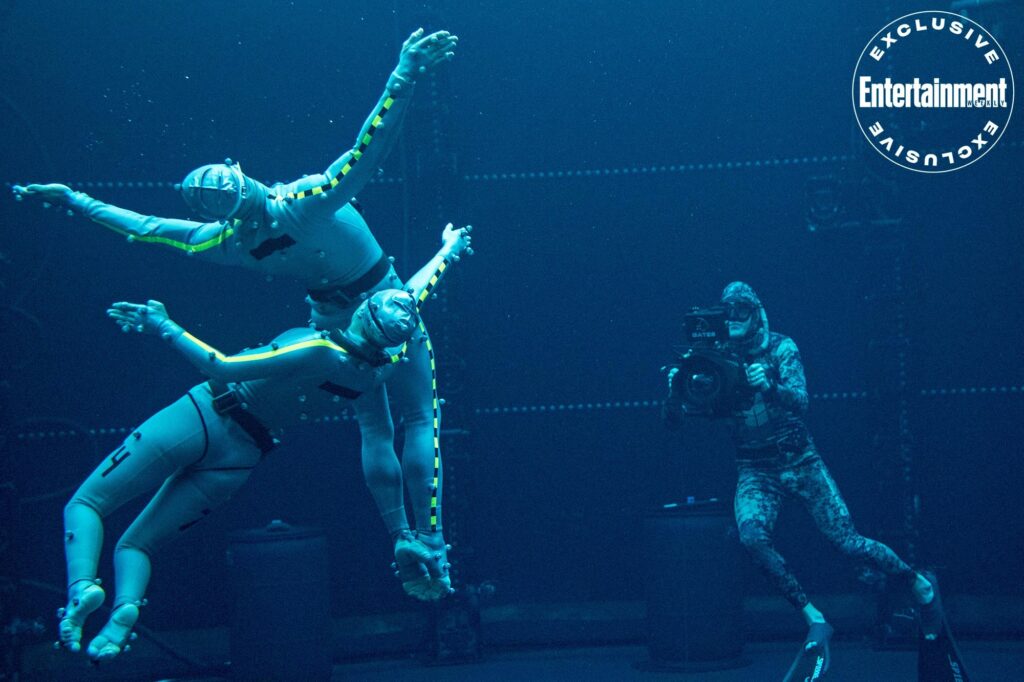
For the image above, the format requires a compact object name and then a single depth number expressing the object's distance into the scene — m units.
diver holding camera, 4.98
